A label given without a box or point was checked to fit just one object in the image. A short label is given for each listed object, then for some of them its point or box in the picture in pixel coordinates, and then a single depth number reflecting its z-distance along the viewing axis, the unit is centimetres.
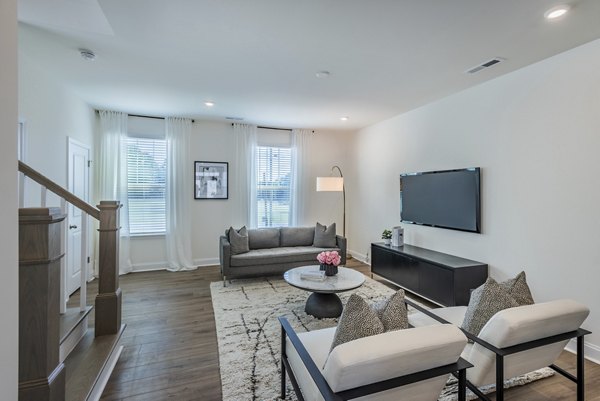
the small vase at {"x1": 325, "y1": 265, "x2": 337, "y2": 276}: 339
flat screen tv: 351
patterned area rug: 211
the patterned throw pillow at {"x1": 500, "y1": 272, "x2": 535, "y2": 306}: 195
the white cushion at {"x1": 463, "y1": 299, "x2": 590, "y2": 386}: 158
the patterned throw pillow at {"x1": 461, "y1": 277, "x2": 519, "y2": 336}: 183
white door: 384
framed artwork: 545
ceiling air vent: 279
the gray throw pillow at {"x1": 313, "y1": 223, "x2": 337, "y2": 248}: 514
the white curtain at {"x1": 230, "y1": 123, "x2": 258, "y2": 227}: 557
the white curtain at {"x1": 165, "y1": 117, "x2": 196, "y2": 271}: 517
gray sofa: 438
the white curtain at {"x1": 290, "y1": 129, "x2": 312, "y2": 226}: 596
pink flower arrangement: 338
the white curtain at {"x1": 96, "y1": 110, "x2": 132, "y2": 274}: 479
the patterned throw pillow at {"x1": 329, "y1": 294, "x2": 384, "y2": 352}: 142
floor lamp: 540
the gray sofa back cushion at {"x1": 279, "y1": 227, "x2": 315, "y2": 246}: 529
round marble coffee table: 304
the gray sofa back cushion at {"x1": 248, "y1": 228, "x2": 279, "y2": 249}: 507
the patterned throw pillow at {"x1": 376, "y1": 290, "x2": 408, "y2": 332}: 152
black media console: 322
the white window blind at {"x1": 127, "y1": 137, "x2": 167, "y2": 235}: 507
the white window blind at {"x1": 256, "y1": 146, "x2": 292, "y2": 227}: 584
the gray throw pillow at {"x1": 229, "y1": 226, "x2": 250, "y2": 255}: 446
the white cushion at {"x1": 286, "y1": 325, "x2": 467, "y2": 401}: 121
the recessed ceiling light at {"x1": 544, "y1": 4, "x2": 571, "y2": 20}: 201
